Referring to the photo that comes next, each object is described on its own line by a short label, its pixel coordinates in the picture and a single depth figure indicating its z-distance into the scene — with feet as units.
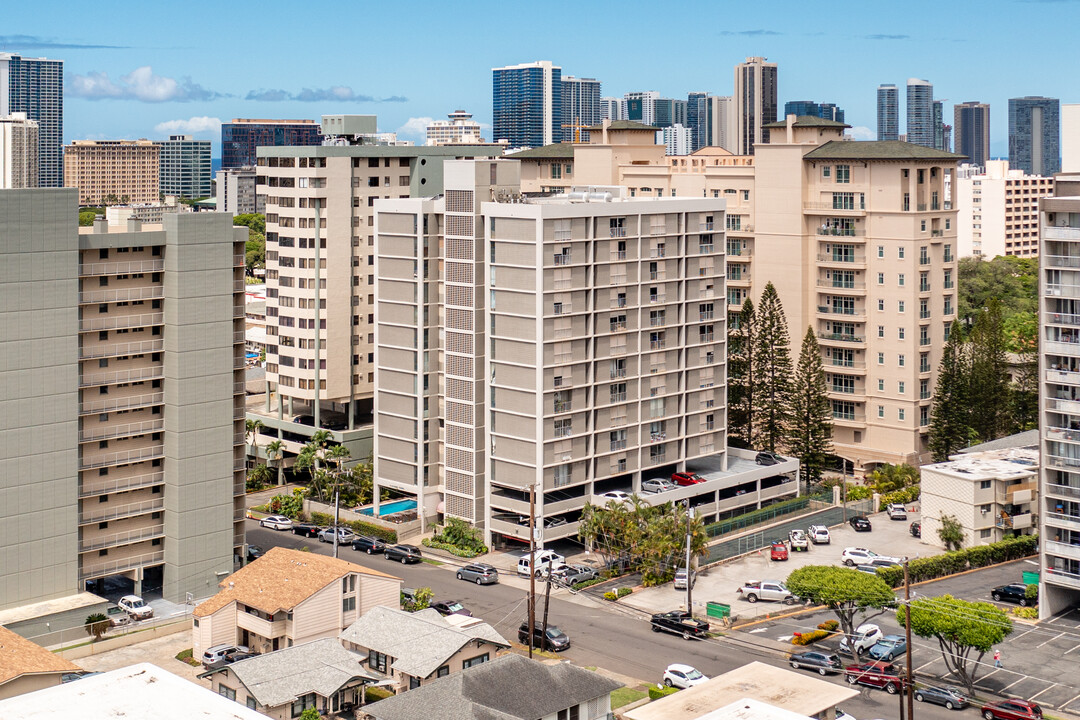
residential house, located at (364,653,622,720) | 179.52
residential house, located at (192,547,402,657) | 223.71
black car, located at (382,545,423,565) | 276.62
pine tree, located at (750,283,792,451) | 340.39
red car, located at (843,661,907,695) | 208.54
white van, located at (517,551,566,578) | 264.52
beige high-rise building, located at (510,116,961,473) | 343.67
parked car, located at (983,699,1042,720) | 196.65
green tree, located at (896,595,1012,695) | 204.23
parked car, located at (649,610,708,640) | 232.94
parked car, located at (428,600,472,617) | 241.76
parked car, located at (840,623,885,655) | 223.30
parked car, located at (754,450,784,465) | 321.73
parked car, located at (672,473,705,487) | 296.30
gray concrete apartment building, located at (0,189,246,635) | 228.43
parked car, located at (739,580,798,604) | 250.57
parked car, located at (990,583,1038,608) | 252.01
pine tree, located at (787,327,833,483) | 331.57
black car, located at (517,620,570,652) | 226.79
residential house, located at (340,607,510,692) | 205.05
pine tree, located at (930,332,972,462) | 332.39
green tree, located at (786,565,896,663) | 217.77
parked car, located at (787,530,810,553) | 284.41
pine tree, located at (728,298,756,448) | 346.54
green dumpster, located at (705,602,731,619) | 240.32
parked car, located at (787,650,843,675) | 214.61
